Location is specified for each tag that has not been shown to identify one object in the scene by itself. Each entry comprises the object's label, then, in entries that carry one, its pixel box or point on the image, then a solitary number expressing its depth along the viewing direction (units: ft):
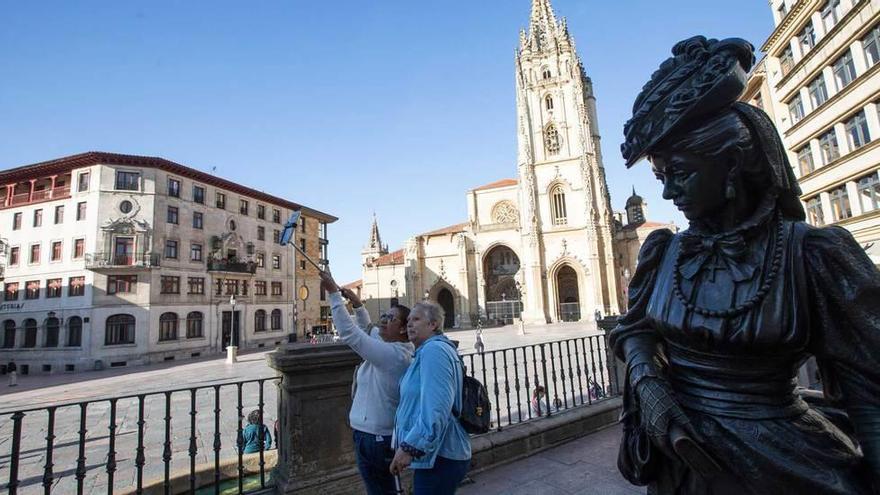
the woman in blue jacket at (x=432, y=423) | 6.84
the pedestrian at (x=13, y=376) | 59.55
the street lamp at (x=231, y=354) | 68.24
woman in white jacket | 8.53
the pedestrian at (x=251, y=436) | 16.84
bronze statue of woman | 3.56
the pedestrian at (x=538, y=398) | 14.95
